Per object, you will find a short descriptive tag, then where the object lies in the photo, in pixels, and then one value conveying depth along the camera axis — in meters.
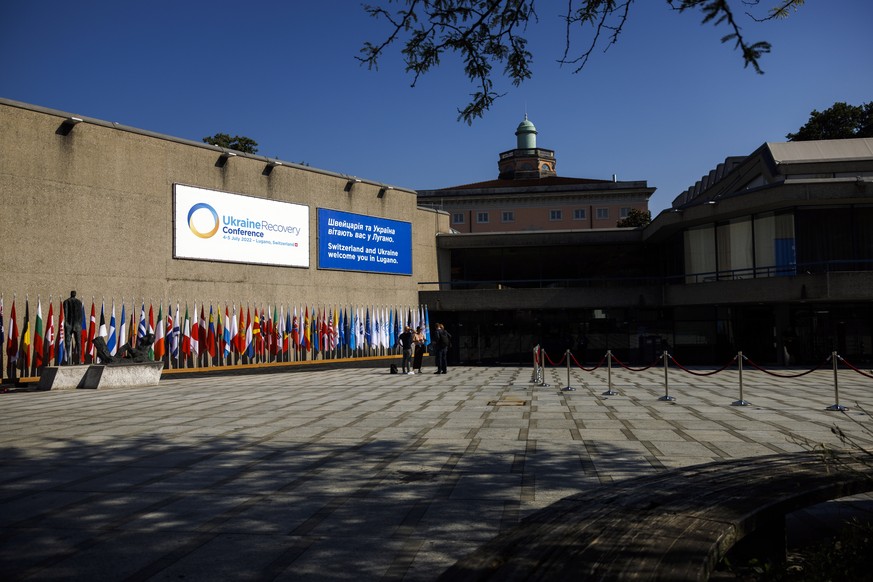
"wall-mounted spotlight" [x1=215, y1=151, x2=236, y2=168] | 27.27
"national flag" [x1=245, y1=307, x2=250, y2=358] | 27.22
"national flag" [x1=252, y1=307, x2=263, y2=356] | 27.59
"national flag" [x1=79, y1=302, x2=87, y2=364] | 22.23
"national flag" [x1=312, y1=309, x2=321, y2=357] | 30.14
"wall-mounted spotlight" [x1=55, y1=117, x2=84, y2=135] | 22.30
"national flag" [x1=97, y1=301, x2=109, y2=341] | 22.54
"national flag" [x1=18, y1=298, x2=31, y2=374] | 20.83
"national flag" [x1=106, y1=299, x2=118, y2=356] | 22.67
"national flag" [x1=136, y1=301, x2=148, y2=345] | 23.73
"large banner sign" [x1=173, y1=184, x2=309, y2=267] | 25.86
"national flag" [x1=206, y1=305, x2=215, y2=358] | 25.89
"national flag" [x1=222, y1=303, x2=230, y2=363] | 26.58
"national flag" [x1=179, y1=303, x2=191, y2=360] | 25.20
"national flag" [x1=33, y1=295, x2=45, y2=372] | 20.92
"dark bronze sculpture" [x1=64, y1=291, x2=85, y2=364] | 20.75
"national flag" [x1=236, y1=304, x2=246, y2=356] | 26.78
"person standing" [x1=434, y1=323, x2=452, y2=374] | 26.42
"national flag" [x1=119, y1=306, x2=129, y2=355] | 23.18
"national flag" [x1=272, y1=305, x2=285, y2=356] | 28.45
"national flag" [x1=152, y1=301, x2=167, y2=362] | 24.30
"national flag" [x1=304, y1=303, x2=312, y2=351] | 29.64
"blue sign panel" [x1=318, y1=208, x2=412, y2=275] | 31.48
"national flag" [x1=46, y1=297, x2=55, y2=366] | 21.14
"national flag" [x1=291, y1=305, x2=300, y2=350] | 29.20
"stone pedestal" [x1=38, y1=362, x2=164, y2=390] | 19.76
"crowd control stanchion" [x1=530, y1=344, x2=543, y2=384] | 20.81
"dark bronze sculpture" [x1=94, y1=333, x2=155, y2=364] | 21.02
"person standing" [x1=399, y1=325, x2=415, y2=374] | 26.94
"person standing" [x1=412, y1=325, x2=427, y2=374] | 27.06
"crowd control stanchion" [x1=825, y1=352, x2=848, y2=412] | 12.96
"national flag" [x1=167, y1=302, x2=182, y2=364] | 24.84
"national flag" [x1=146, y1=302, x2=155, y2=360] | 24.09
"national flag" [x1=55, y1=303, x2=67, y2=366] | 21.52
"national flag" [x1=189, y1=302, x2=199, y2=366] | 25.38
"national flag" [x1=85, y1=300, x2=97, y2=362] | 22.38
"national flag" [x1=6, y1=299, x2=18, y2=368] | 20.36
